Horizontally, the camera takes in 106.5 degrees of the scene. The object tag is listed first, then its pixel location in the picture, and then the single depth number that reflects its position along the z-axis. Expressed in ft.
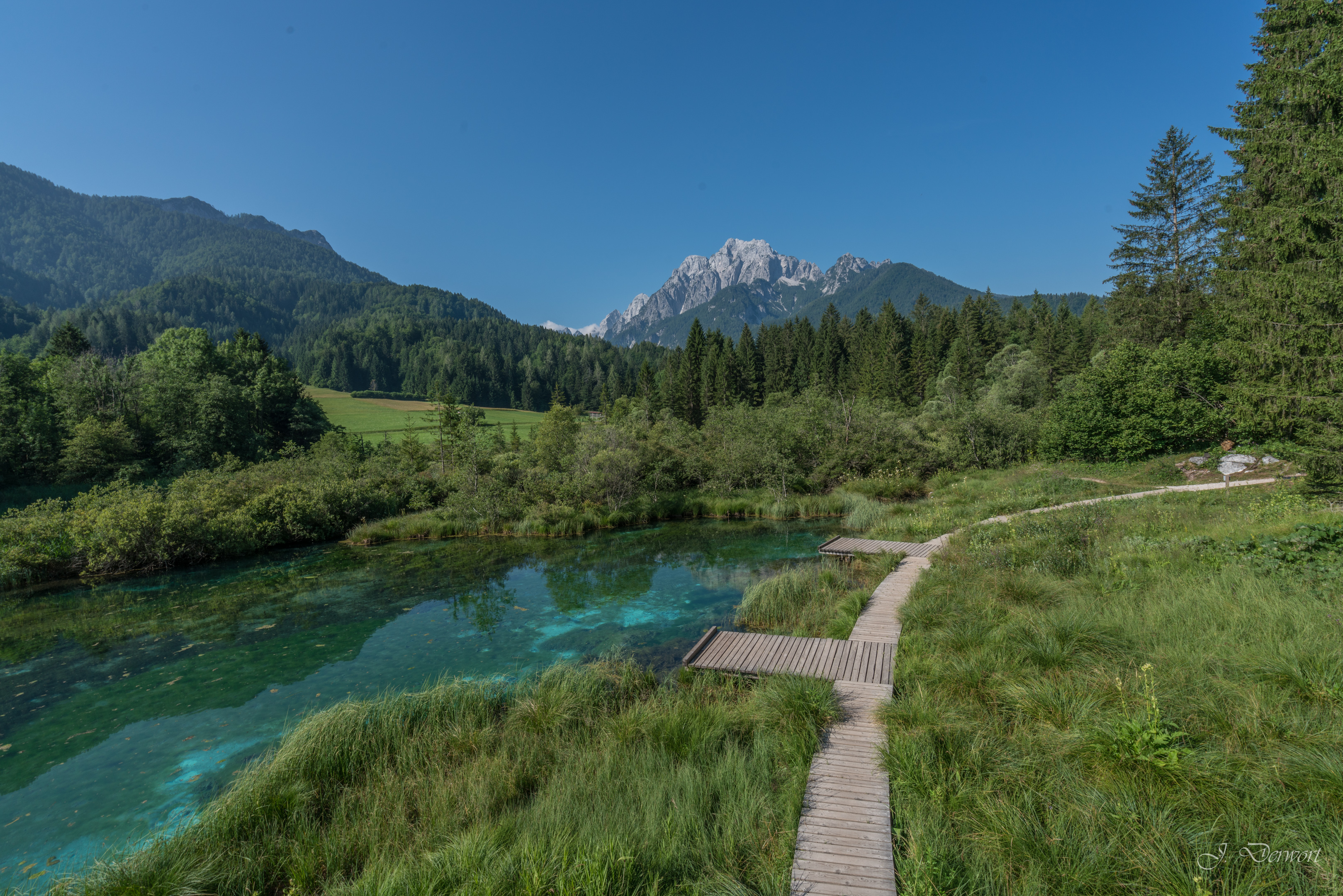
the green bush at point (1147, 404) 72.23
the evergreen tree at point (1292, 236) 43.37
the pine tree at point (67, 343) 125.39
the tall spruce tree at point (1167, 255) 91.76
